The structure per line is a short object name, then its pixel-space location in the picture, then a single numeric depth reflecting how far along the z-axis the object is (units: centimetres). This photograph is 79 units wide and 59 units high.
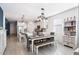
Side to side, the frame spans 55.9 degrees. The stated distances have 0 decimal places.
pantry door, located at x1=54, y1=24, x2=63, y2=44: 192
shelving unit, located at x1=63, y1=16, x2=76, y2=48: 191
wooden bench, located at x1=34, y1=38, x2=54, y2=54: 192
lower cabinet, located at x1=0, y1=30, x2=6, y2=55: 176
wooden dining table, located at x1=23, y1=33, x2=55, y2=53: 197
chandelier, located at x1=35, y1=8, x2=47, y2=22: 180
